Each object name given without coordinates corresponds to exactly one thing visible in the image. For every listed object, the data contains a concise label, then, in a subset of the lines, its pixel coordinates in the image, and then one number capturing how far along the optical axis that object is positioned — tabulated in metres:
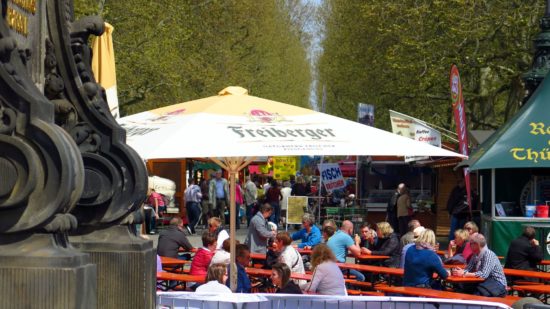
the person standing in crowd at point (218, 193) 35.25
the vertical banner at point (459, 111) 23.28
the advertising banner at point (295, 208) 32.66
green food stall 23.23
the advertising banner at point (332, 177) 35.84
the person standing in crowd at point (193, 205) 34.31
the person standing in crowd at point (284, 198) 41.85
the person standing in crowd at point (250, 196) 37.59
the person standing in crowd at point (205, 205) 35.83
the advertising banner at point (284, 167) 50.91
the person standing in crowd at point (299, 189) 42.47
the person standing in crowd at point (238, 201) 36.50
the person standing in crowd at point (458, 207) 28.09
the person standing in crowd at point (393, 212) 32.50
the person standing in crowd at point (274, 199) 36.66
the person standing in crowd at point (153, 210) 32.12
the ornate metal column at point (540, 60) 24.19
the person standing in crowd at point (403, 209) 31.39
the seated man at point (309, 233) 19.81
